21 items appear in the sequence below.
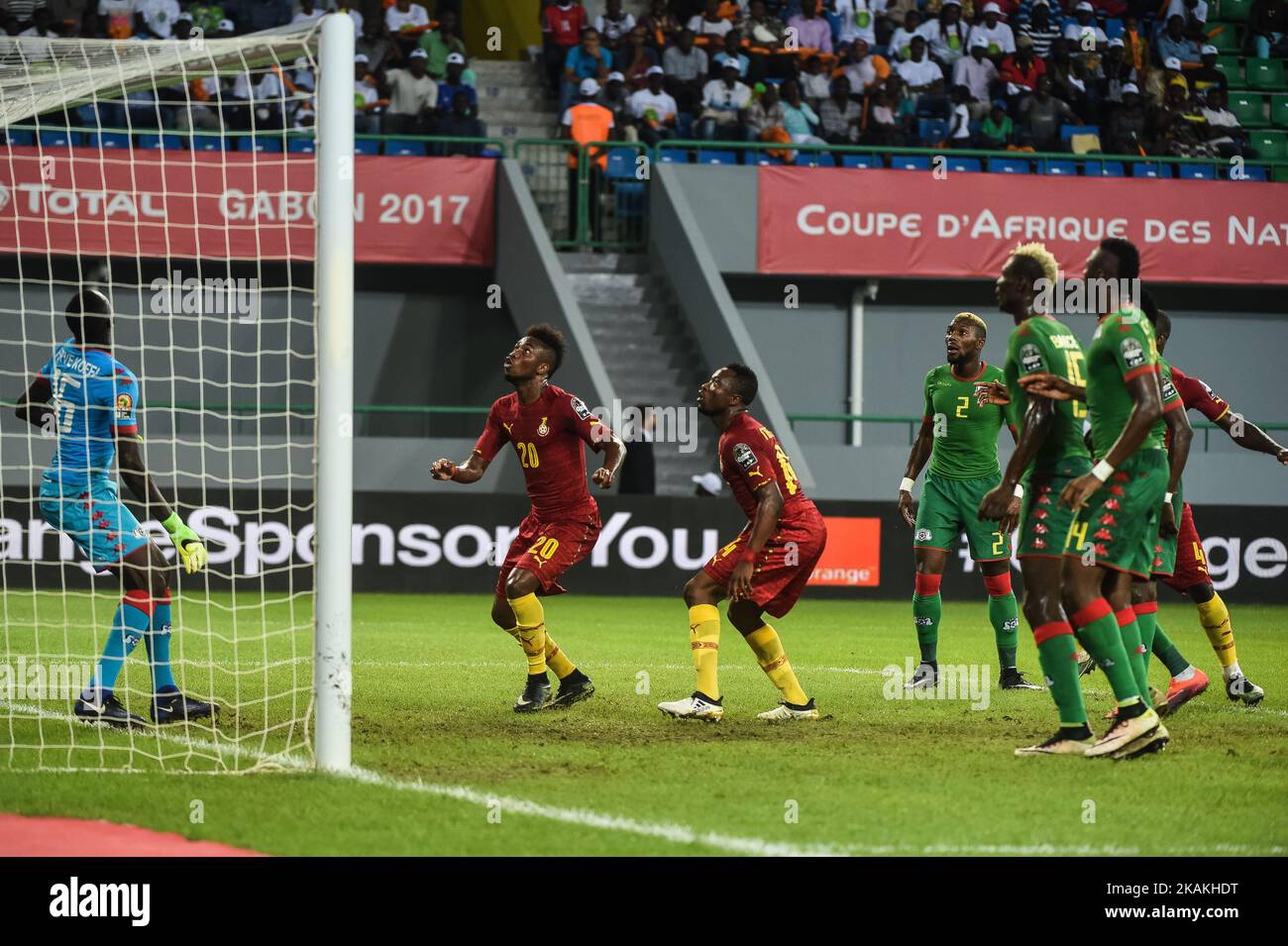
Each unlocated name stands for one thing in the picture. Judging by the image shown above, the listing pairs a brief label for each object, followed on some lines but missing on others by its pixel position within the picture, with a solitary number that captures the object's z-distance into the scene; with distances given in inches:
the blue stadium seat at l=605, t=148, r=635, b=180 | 809.5
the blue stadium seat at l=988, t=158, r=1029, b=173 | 840.3
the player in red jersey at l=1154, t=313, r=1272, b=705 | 364.2
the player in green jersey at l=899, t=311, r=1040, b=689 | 394.6
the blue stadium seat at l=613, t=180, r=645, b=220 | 823.1
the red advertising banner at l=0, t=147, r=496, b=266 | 704.4
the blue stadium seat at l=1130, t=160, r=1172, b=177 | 847.1
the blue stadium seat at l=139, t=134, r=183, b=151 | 748.0
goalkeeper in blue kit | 298.2
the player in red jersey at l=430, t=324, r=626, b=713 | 340.2
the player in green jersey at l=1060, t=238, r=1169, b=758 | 271.0
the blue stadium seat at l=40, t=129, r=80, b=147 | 725.9
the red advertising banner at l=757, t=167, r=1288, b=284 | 807.1
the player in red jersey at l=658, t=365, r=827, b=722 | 316.2
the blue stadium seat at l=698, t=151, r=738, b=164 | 816.9
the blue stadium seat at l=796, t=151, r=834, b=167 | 836.0
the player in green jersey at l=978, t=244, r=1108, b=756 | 275.1
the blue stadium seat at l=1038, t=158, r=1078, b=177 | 831.7
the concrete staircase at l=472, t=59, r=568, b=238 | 832.9
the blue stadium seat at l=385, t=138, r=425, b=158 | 804.6
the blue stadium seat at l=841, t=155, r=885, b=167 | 826.8
